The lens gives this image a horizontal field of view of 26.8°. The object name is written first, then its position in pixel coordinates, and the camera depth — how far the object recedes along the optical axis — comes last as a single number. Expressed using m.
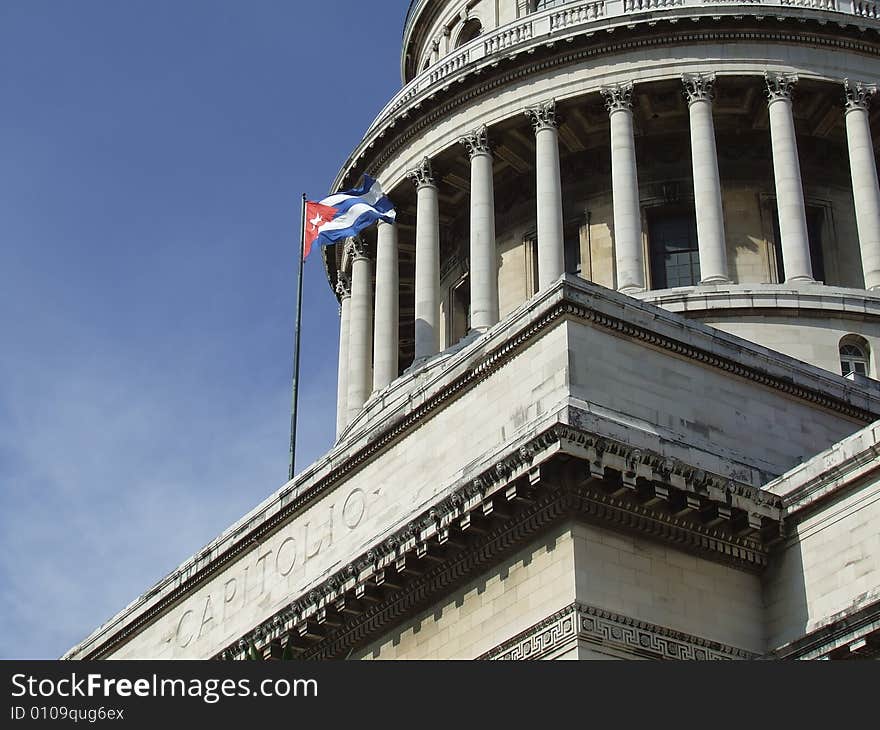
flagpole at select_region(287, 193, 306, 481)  44.74
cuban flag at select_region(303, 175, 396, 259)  51.25
